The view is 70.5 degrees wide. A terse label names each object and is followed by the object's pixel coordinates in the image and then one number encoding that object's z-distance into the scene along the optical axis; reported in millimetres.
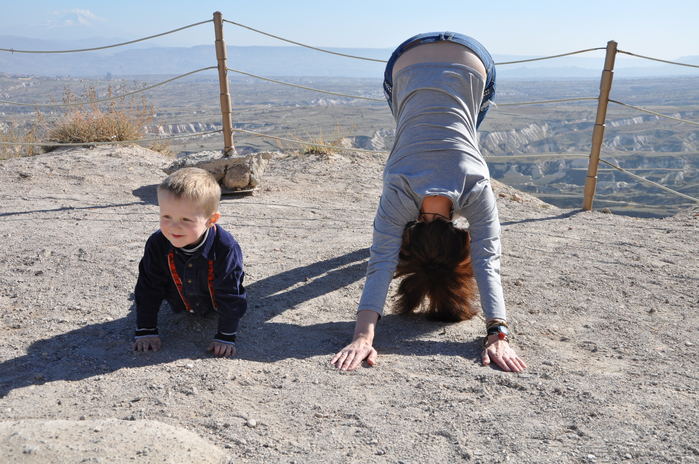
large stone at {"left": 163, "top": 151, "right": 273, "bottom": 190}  5238
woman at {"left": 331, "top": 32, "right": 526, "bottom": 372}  2227
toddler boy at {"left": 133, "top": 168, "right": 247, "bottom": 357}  2008
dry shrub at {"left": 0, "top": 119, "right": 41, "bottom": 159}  7121
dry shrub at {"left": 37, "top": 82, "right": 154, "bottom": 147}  6898
